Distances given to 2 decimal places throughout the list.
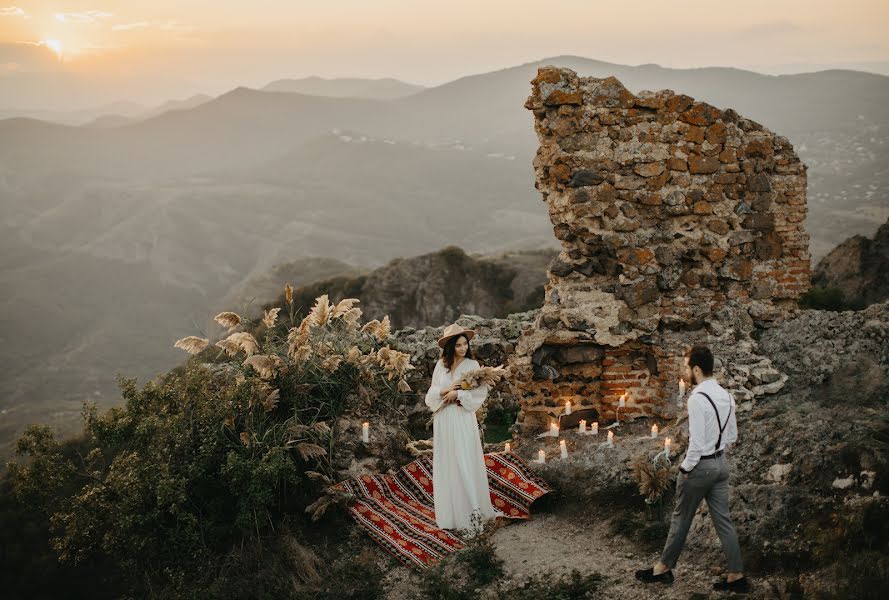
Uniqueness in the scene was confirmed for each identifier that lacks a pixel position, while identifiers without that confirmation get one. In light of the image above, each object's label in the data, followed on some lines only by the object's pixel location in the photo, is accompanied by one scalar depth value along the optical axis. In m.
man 5.23
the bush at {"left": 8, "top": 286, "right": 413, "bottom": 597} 7.38
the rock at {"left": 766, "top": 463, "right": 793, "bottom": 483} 6.30
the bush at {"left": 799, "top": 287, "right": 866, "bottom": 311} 16.80
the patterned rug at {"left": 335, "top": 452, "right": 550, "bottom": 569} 7.27
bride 7.43
